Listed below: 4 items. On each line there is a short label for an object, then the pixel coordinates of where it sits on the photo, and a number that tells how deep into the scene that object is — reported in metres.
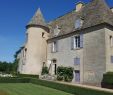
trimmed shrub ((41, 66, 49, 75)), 32.95
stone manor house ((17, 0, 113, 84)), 24.44
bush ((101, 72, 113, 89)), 21.48
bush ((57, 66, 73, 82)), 27.97
